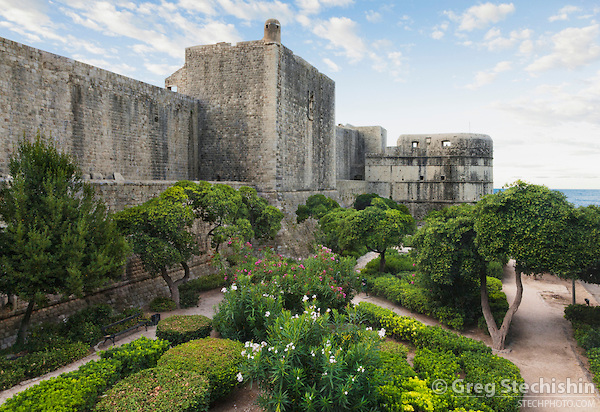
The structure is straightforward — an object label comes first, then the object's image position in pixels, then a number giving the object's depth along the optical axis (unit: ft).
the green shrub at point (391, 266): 63.12
